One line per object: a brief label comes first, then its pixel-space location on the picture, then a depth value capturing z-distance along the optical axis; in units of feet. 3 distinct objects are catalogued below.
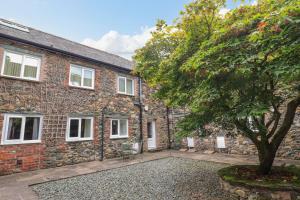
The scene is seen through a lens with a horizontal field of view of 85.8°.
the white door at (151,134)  39.47
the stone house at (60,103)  22.15
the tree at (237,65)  8.85
